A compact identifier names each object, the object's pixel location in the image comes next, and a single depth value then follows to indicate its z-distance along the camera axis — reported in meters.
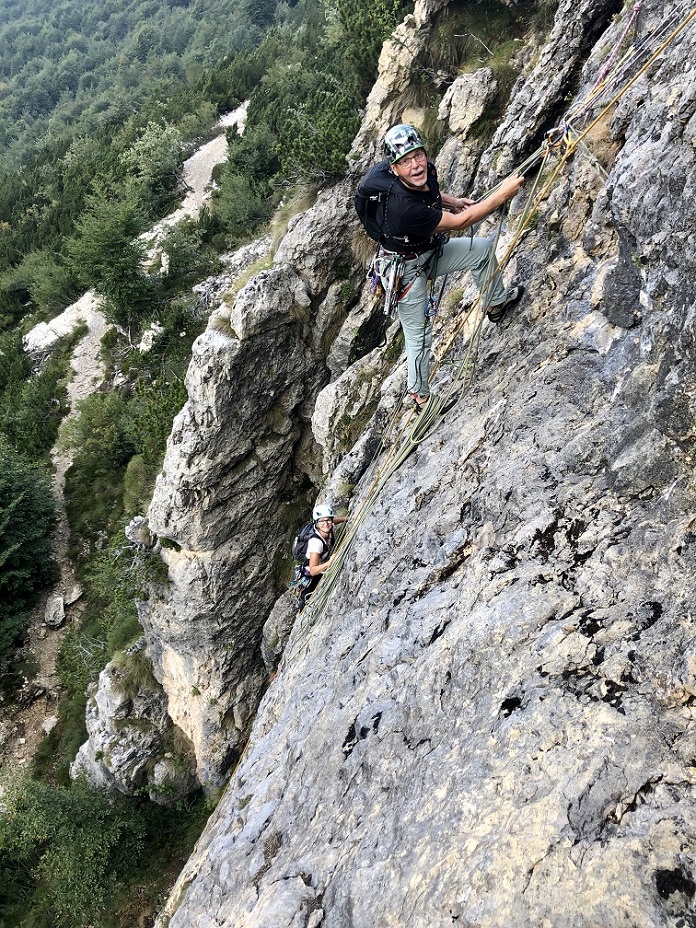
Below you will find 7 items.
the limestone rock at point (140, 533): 13.69
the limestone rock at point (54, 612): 20.23
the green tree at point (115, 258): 22.47
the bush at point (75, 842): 13.81
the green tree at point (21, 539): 19.45
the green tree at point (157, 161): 33.81
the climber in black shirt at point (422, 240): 4.71
